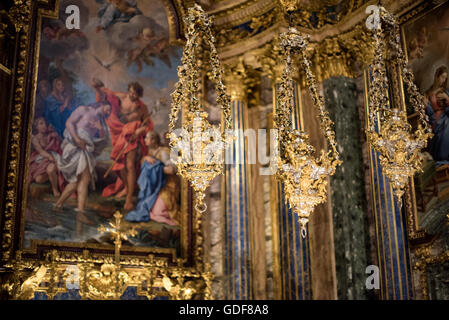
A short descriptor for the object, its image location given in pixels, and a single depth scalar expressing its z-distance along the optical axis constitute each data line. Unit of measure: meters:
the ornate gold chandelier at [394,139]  8.02
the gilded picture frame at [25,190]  9.07
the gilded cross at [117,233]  9.45
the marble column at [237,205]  10.64
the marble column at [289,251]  10.26
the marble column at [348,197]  9.90
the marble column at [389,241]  9.38
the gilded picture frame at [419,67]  9.17
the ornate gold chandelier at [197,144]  7.95
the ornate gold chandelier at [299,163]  8.15
